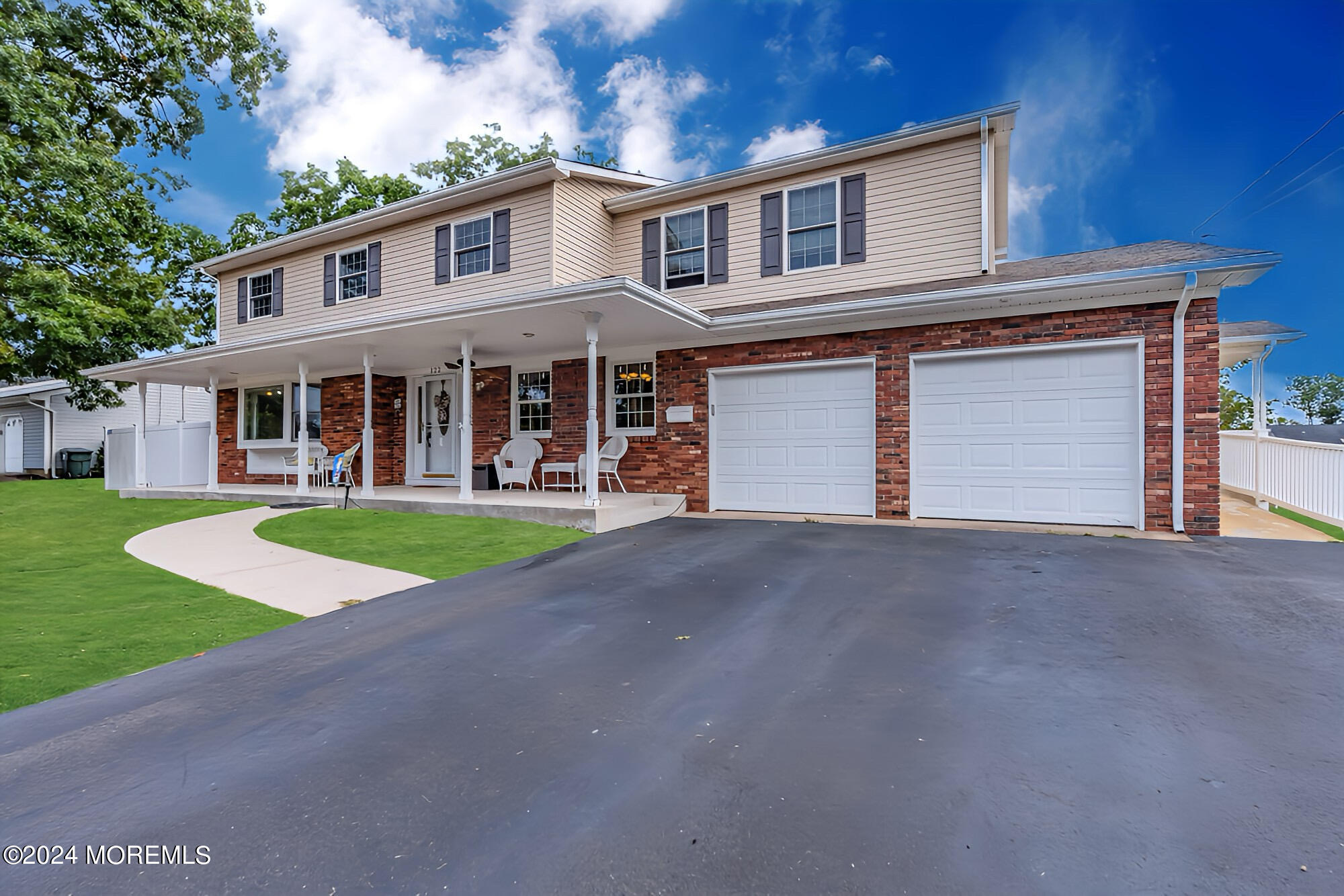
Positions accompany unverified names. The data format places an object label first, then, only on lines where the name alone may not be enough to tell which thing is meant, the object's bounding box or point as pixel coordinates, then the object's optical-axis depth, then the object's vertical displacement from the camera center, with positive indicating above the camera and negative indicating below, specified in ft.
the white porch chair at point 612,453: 32.19 -0.43
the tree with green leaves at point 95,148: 31.91 +17.83
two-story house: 23.58 +5.28
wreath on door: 40.16 +2.51
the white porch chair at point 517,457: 34.32 -0.68
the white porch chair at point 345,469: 32.50 -1.30
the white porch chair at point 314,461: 40.29 -1.11
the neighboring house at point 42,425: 63.10 +2.24
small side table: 33.83 -1.50
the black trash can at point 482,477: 35.91 -1.89
